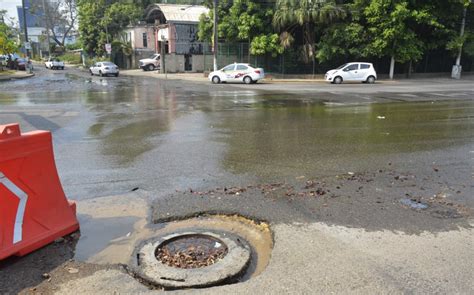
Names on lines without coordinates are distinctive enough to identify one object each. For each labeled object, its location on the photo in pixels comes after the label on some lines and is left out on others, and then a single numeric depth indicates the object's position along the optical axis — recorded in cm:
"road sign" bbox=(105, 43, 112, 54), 5025
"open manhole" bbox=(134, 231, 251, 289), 353
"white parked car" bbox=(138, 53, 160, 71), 4866
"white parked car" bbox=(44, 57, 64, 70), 5650
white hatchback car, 3059
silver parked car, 4052
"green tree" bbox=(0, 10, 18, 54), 3762
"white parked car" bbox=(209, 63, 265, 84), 2995
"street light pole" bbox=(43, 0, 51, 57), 7856
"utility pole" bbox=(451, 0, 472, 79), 3547
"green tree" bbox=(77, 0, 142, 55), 5569
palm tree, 3177
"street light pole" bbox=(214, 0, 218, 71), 3284
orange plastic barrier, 377
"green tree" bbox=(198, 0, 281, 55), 3344
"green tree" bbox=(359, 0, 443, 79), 3117
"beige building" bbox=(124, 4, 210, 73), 4391
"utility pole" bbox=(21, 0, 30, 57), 3987
